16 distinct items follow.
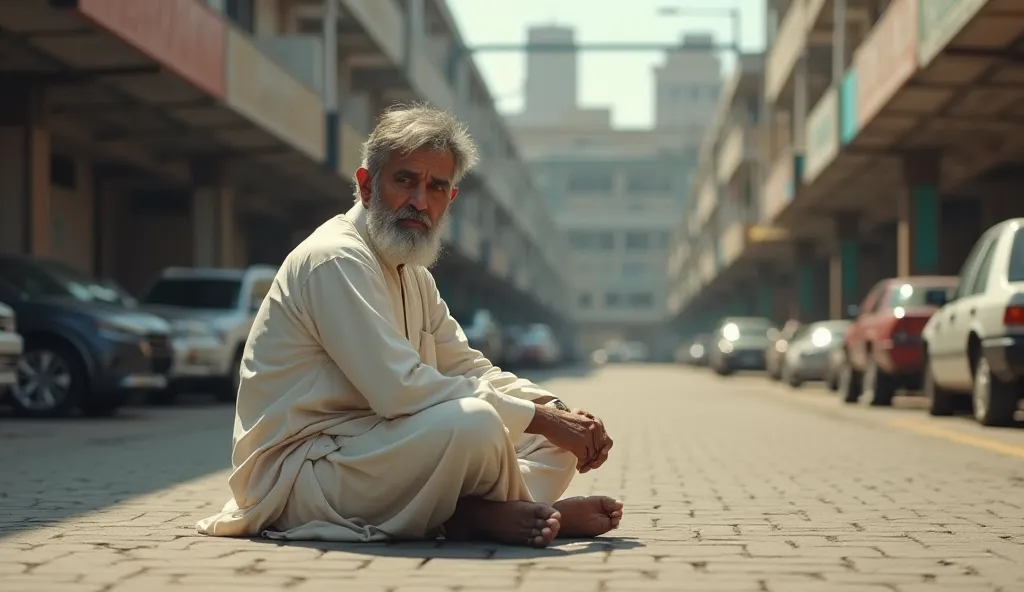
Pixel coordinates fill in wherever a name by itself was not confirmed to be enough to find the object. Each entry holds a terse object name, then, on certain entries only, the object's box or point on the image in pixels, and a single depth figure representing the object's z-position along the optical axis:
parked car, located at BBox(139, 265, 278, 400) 21.36
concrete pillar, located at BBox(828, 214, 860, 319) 41.16
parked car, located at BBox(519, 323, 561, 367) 59.47
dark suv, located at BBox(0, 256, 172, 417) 17.11
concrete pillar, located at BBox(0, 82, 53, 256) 22.94
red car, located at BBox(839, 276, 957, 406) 20.02
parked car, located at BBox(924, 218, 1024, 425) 14.37
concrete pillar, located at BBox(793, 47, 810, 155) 39.67
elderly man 5.65
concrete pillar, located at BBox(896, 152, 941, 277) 29.61
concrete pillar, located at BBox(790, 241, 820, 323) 51.66
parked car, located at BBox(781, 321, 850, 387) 31.80
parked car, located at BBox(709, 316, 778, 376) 46.16
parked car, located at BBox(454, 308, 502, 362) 39.91
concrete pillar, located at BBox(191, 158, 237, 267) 30.67
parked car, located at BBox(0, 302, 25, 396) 15.40
